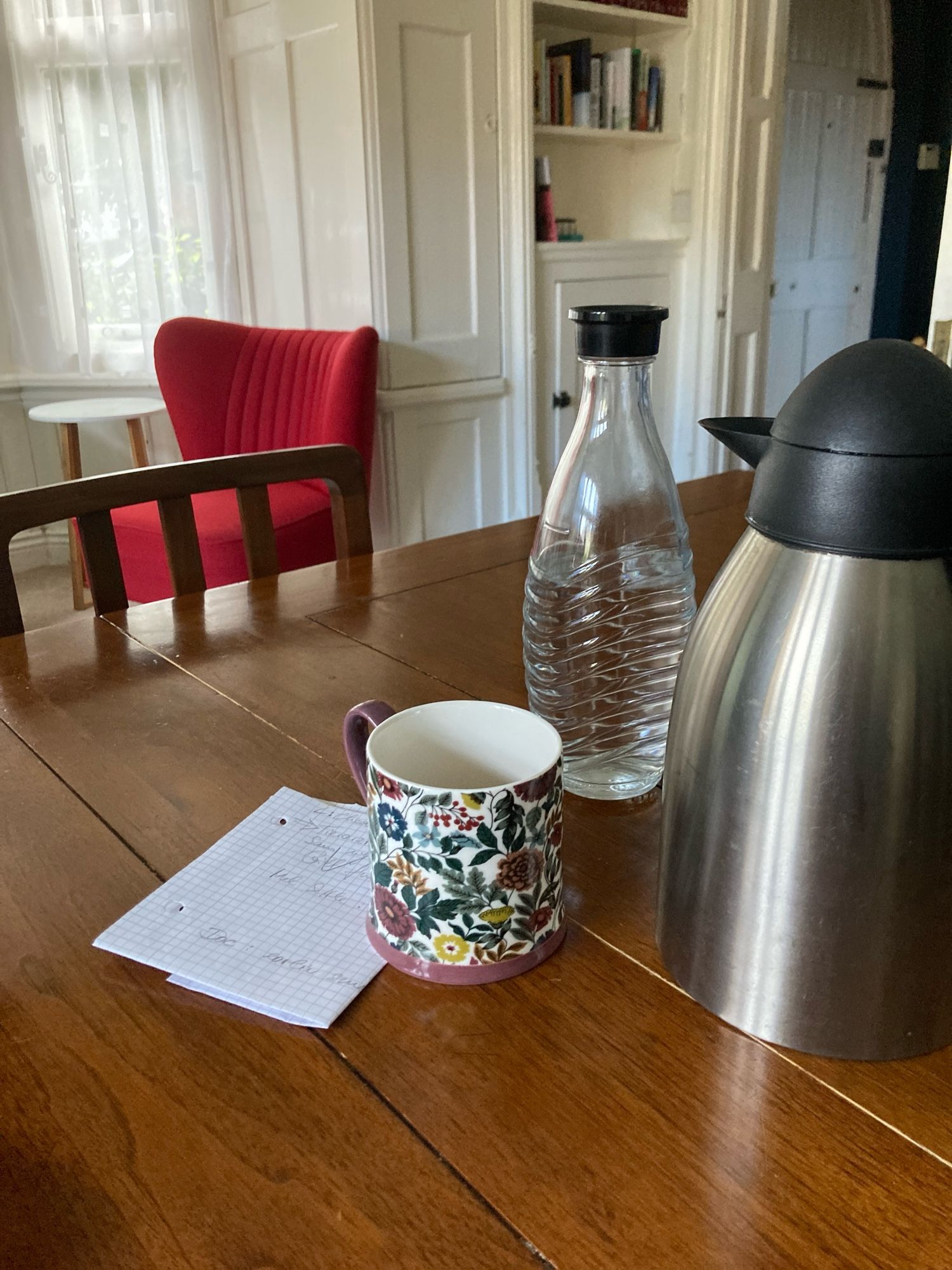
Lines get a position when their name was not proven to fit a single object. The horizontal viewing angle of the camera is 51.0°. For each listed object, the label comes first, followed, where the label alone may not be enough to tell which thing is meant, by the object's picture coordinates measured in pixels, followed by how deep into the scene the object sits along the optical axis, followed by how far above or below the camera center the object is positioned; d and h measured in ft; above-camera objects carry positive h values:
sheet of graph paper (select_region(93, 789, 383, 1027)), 1.51 -1.01
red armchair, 7.40 -1.02
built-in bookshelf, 9.80 +1.15
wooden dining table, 1.13 -1.02
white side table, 9.50 -1.25
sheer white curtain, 9.48 +0.89
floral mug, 1.41 -0.80
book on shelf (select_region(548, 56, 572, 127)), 9.51 +1.57
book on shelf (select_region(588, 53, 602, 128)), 9.73 +1.55
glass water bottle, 2.01 -0.66
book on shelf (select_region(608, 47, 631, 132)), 9.76 +1.62
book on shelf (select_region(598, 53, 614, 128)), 9.80 +1.60
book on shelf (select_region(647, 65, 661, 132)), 10.14 +1.59
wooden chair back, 3.19 -0.75
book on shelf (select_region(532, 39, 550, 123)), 9.30 +1.61
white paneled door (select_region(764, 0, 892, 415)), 12.87 +0.98
